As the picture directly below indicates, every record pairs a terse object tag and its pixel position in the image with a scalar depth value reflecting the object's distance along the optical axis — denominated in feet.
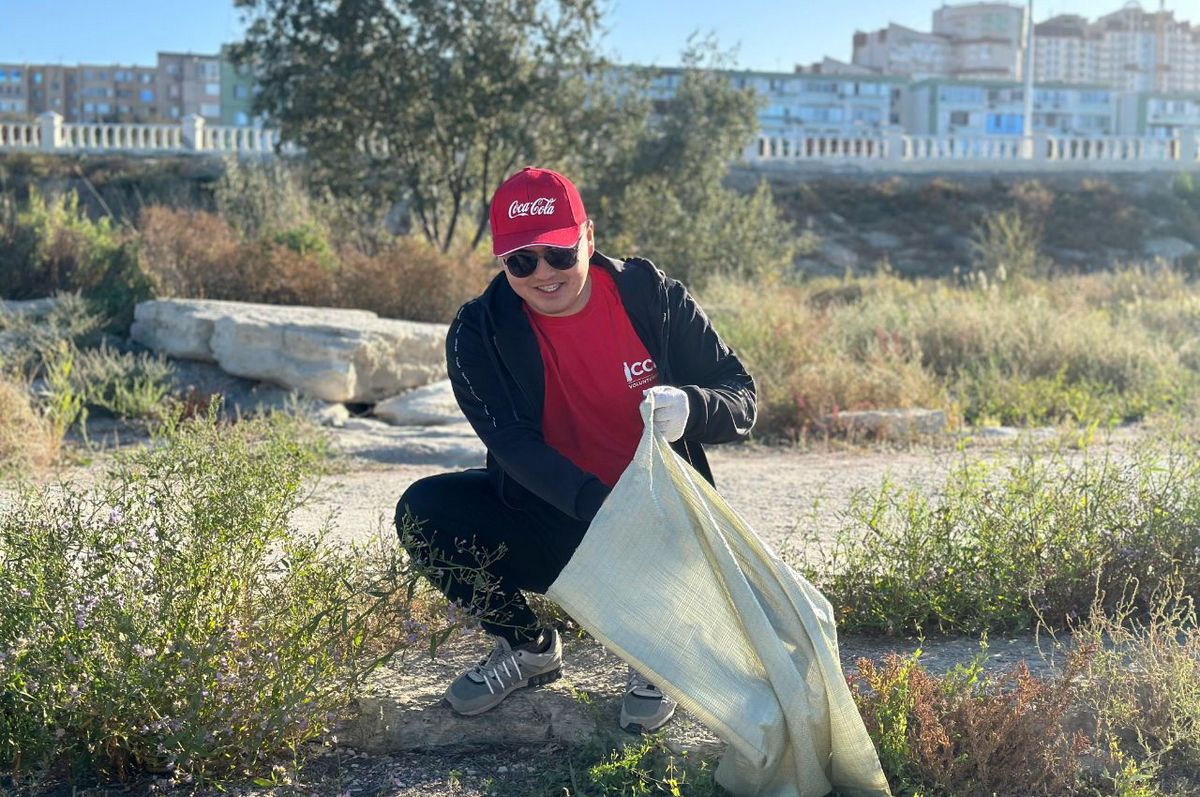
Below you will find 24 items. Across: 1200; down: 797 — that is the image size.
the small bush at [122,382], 25.95
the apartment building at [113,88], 384.06
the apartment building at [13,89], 375.04
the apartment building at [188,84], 343.26
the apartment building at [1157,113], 244.83
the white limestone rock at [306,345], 28.86
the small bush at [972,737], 9.39
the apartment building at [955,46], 303.27
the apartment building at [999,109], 240.12
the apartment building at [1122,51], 372.58
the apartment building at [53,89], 387.55
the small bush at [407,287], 34.81
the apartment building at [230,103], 251.60
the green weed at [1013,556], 12.35
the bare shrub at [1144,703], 9.53
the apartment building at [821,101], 233.84
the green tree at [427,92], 41.88
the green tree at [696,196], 48.32
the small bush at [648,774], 9.46
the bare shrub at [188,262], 34.65
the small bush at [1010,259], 48.10
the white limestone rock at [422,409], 28.14
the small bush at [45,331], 28.27
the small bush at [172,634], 9.16
